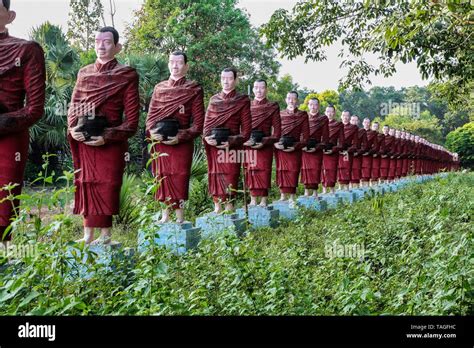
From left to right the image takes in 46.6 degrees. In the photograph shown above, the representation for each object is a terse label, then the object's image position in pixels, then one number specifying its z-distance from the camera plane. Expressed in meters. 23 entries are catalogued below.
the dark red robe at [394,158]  18.35
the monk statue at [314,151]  10.49
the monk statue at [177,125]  6.15
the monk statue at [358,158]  13.98
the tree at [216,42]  13.54
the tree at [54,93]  10.09
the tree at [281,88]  16.25
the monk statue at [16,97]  4.36
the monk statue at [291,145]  9.24
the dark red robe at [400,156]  19.49
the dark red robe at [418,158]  23.05
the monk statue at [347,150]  13.05
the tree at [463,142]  37.78
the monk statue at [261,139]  8.08
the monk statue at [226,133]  7.02
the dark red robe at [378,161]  16.05
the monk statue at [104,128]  4.85
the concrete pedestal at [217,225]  6.45
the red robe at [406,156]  20.41
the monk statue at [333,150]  11.63
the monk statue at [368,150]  14.88
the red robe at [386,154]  16.88
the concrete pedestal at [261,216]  8.24
